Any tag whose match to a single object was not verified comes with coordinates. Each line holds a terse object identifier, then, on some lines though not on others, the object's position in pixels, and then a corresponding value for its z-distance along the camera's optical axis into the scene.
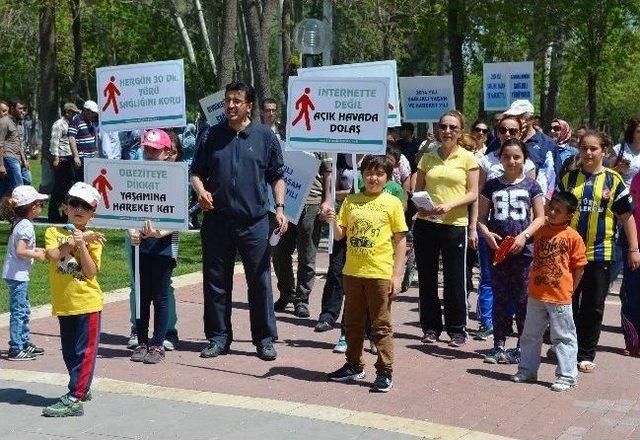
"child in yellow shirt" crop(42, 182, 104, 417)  7.27
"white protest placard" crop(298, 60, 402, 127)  9.23
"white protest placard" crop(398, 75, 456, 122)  13.62
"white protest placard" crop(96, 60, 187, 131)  9.62
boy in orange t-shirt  8.32
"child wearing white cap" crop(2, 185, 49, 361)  8.37
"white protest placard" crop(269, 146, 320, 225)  9.69
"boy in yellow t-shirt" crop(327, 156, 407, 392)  7.97
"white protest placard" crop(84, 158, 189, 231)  8.69
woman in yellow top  9.35
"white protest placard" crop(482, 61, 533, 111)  15.58
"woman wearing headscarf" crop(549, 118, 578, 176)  12.97
